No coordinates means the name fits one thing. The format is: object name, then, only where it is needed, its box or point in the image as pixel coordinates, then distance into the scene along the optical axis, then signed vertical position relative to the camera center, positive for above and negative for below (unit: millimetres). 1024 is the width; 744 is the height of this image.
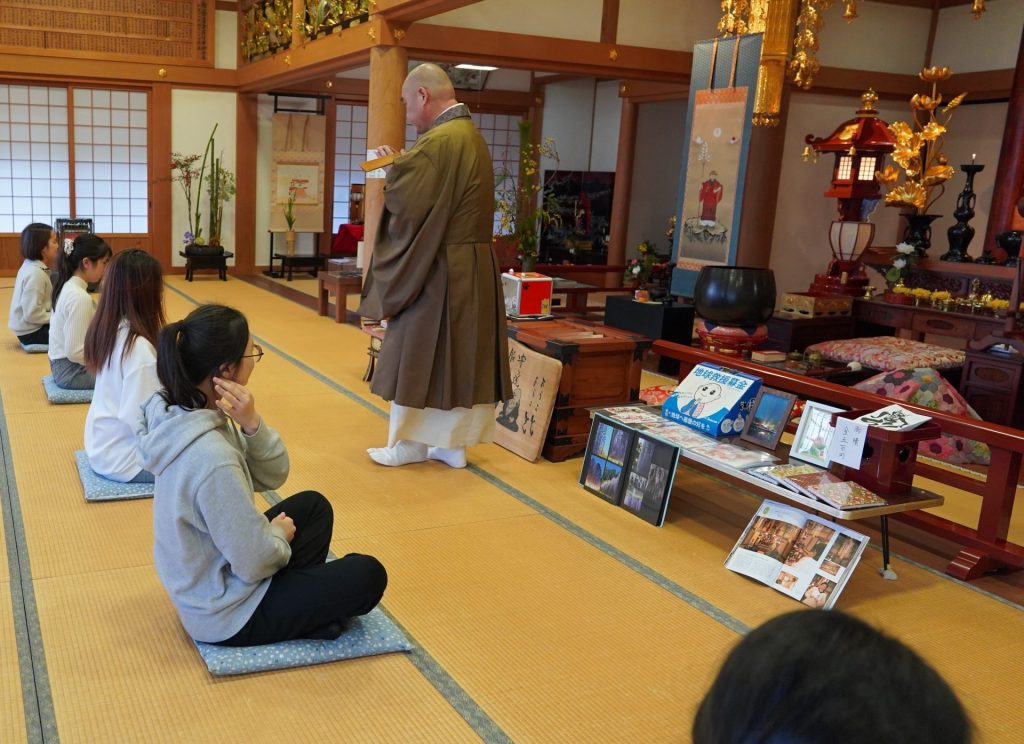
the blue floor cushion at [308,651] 2273 -1119
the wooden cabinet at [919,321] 5852 -535
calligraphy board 4109 -855
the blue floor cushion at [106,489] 3361 -1110
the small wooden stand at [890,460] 2979 -709
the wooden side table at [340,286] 7414 -728
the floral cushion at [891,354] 5383 -683
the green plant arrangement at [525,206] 7465 -5
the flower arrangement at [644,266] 7864 -417
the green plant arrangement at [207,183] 10195 -39
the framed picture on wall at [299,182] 10805 +67
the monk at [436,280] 3705 -319
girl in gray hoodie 2123 -744
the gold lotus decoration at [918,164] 6457 +513
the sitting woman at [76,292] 4301 -541
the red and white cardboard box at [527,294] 4648 -425
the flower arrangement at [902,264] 6668 -195
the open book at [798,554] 2859 -1009
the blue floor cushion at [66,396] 4656 -1087
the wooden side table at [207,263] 9867 -835
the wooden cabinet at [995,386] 4781 -725
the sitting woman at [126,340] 3309 -568
